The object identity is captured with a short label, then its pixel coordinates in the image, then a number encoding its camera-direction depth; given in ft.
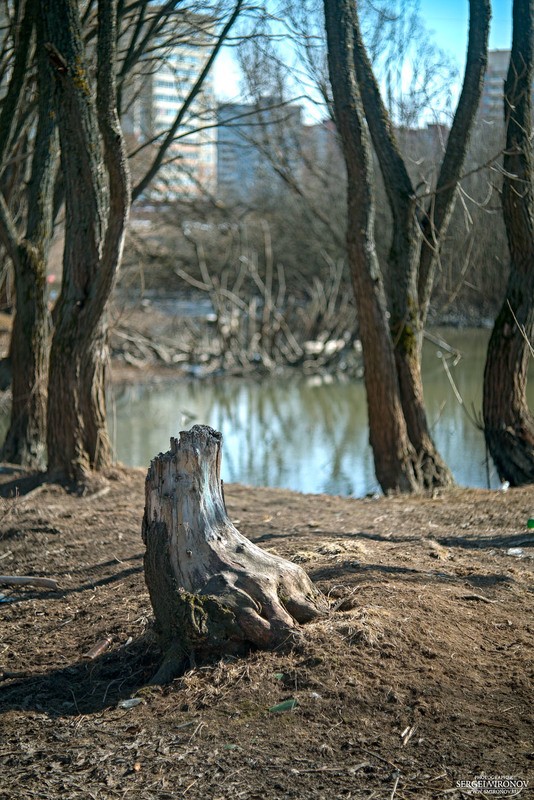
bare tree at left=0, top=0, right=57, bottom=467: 28.78
